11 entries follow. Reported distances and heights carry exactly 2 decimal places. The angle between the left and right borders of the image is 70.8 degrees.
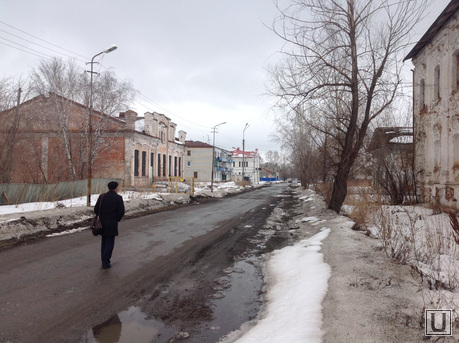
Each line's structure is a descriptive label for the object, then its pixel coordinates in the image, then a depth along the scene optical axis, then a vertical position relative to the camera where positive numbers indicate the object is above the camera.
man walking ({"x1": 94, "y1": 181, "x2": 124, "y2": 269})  6.45 -0.87
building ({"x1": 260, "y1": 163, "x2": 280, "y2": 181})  151.07 +2.57
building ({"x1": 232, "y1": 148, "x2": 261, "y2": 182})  103.95 +4.30
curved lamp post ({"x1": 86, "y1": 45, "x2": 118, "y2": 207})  15.59 +2.91
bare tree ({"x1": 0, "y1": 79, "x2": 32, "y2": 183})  18.41 +2.21
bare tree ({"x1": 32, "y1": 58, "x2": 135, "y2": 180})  27.91 +6.25
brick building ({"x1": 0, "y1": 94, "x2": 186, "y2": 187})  19.80 +2.67
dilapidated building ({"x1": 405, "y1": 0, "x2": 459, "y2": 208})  13.70 +3.35
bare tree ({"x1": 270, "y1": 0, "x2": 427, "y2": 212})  11.71 +3.98
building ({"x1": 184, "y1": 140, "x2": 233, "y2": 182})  72.00 +3.20
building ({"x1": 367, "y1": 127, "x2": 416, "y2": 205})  16.53 +0.74
